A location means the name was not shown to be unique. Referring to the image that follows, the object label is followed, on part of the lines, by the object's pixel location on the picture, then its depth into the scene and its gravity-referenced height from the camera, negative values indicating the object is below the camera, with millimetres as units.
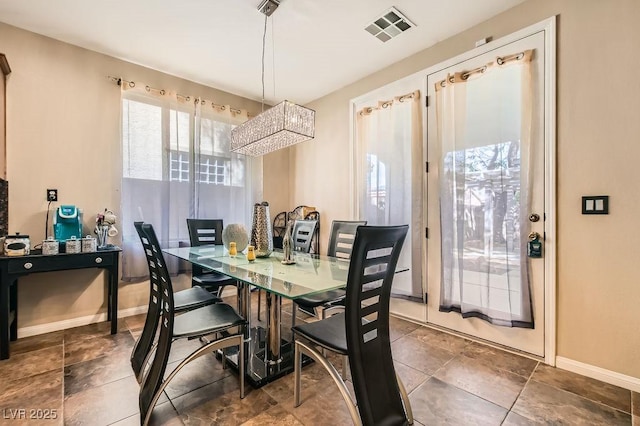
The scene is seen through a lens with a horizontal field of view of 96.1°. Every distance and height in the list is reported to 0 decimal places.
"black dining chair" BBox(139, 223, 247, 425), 1492 -659
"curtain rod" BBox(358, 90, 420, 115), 2940 +1207
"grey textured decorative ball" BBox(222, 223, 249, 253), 2568 -214
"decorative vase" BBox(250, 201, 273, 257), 2375 -167
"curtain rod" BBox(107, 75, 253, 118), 3055 +1385
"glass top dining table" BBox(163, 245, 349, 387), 1561 -393
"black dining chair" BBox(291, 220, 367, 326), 2201 -304
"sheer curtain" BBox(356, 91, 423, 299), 2914 +457
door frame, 2117 +204
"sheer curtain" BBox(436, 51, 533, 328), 2250 +190
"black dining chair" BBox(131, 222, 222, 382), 1729 -647
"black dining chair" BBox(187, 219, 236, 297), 2723 -322
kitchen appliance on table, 2617 -111
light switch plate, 1915 +57
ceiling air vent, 2402 +1653
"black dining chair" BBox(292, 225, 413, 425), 1276 -630
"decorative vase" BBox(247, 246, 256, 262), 2211 -324
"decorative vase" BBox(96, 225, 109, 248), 2828 -217
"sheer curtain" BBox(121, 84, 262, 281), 3115 +525
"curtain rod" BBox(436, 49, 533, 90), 2230 +1223
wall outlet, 2711 +161
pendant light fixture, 2262 +713
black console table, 2203 -484
